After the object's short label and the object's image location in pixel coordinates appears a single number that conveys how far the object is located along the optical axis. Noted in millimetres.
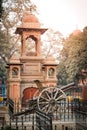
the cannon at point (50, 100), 12016
